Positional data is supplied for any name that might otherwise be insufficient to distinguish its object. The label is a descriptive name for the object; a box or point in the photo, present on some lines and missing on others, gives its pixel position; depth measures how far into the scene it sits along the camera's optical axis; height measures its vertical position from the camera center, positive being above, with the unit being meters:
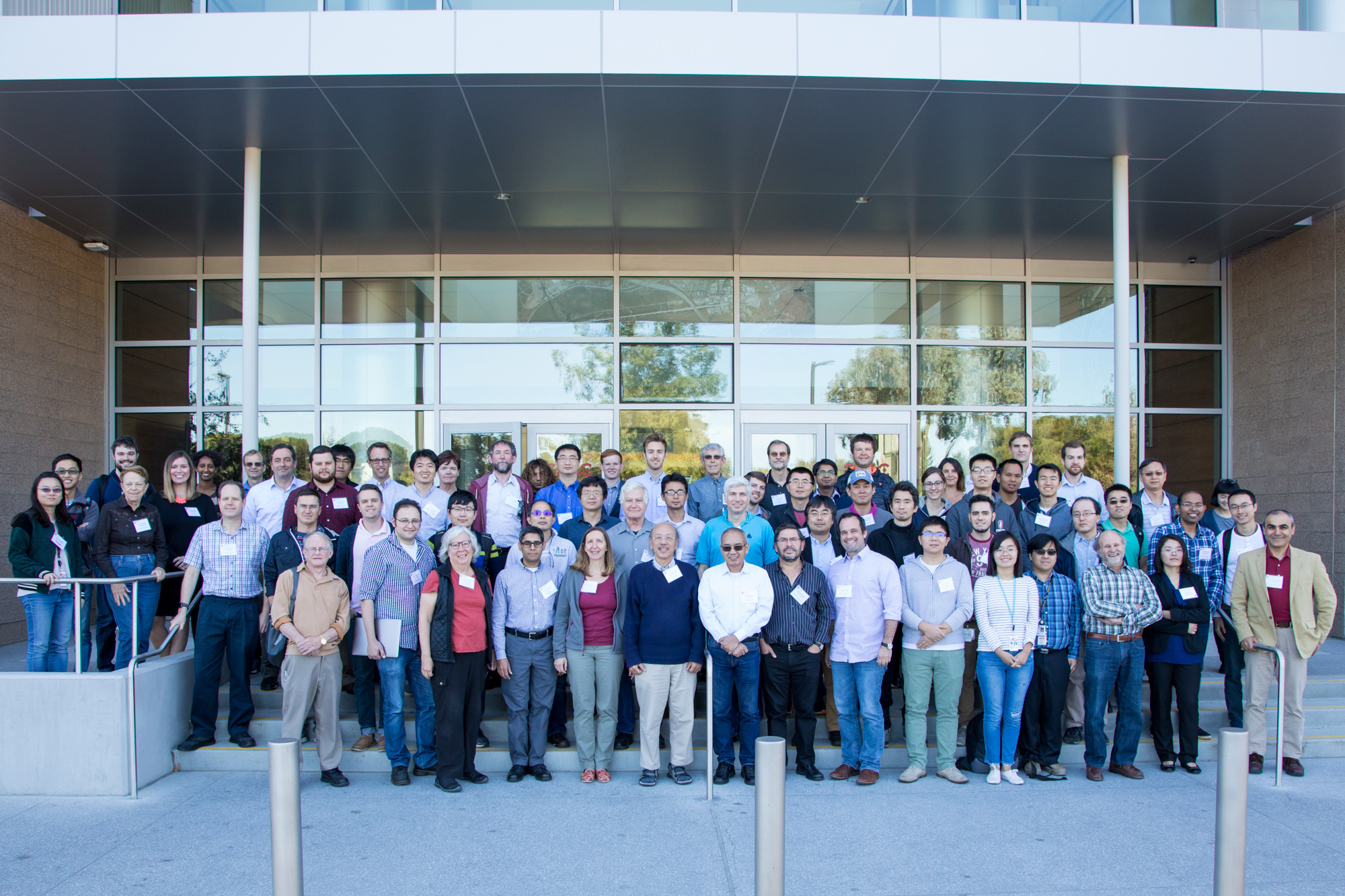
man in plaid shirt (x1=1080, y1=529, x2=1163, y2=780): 5.64 -1.18
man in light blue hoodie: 5.54 -1.18
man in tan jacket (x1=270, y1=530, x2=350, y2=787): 5.40 -1.16
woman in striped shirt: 5.49 -1.21
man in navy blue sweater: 5.52 -1.22
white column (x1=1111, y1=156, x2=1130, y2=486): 7.82 +1.52
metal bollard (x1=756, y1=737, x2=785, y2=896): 2.80 -1.19
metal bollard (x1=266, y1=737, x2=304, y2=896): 2.72 -1.18
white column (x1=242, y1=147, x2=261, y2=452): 7.52 +1.66
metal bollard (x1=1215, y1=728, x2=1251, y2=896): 2.87 -1.24
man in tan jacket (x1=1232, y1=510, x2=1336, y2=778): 5.85 -1.12
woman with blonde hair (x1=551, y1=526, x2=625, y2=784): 5.60 -1.23
